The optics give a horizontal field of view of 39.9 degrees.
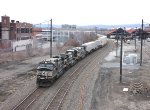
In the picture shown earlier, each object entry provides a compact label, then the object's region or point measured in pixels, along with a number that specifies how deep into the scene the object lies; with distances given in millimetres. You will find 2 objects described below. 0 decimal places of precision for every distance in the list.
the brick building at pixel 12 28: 54135
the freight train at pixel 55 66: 22370
